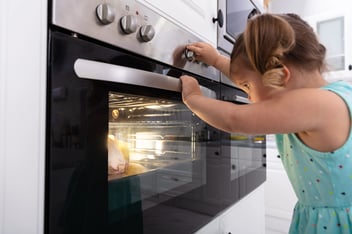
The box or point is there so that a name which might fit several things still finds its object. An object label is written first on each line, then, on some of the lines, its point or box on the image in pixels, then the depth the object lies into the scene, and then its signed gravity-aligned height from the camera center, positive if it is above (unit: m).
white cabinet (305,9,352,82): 1.81 +0.68
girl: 0.51 +0.04
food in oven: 0.49 -0.06
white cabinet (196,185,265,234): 0.81 -0.33
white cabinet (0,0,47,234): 0.35 +0.02
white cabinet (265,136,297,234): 1.82 -0.49
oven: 0.38 +0.00
